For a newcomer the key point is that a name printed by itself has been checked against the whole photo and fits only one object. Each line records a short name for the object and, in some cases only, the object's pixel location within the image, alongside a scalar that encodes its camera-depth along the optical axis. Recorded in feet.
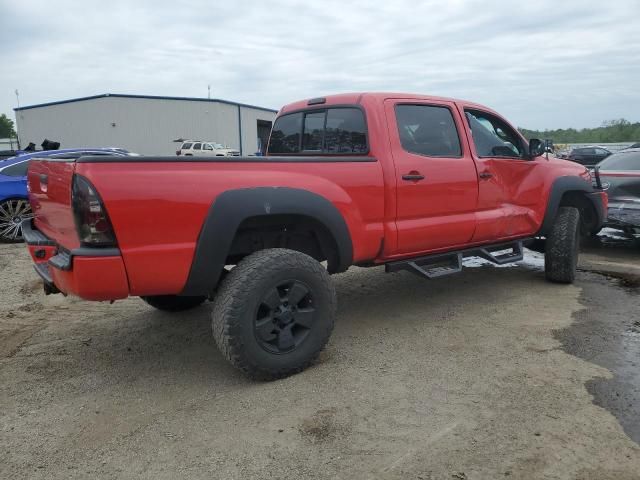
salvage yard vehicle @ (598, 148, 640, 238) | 23.36
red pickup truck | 9.27
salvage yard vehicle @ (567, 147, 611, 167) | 73.34
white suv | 98.89
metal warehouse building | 118.11
